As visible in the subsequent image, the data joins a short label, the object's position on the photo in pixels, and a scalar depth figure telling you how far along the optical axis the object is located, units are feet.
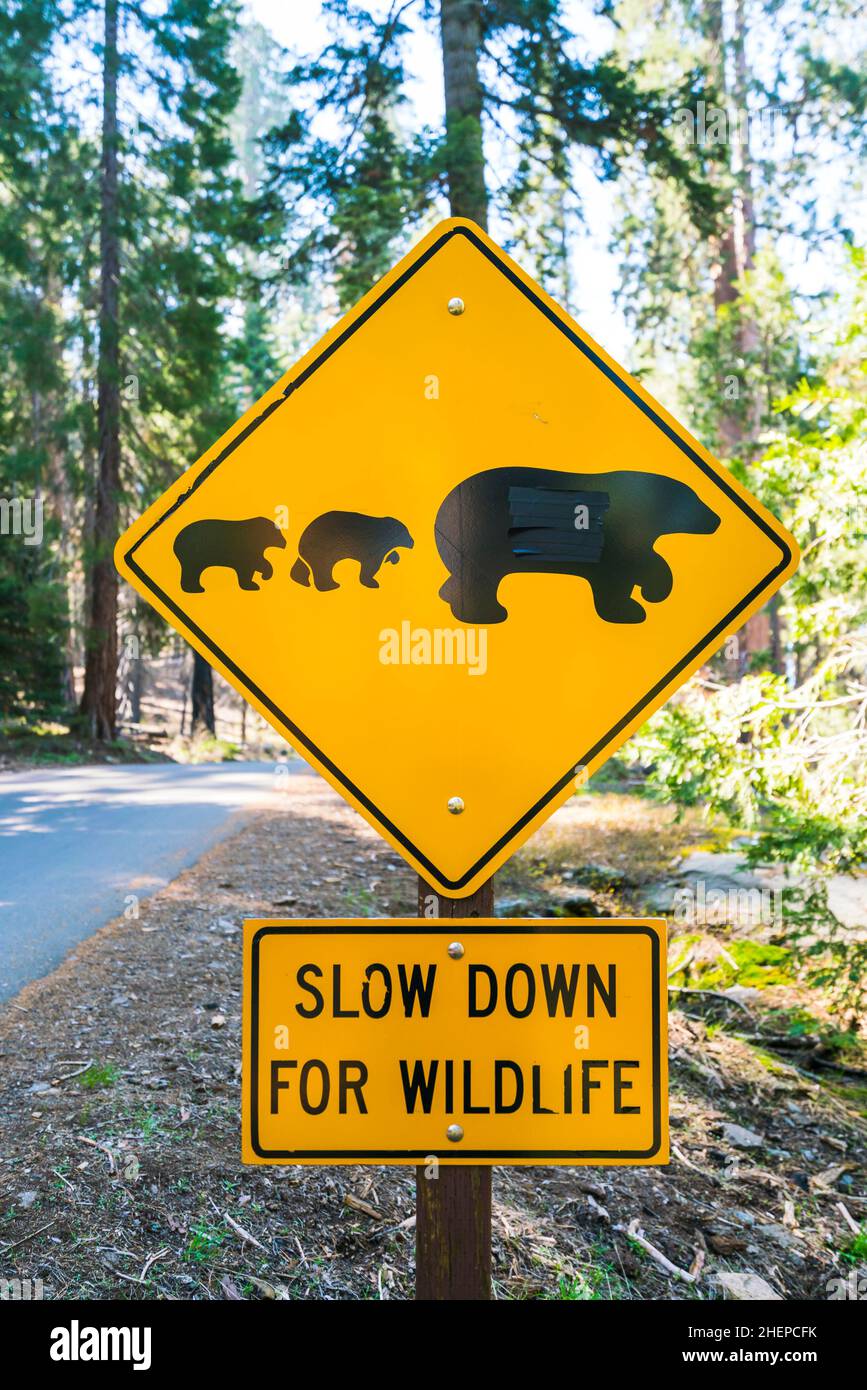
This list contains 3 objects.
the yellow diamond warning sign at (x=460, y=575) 5.65
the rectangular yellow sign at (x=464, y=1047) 5.64
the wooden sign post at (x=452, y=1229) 6.03
